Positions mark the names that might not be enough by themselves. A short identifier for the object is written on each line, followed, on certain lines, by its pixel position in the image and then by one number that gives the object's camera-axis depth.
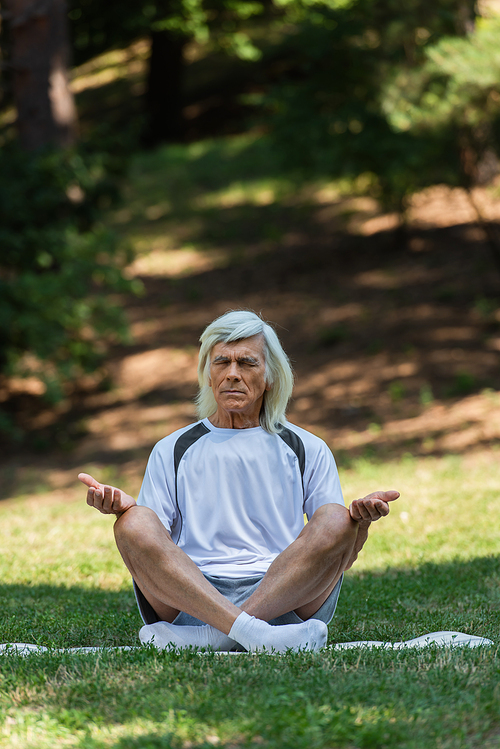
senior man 6.79
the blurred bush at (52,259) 22.58
